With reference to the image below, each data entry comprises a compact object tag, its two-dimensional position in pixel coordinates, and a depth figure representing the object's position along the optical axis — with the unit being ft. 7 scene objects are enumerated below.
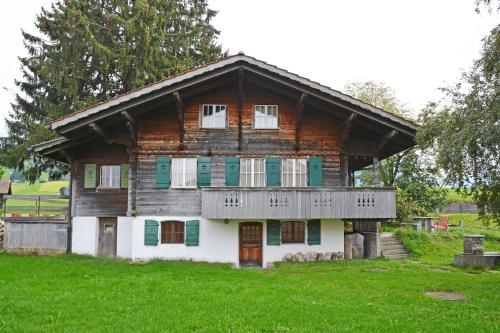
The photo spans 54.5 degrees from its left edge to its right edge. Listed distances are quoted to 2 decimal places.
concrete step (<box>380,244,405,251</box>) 83.32
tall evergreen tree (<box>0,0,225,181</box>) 103.45
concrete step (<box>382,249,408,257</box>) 80.44
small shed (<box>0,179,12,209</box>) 171.01
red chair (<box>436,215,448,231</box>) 111.04
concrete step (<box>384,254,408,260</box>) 78.00
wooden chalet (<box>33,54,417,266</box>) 67.36
